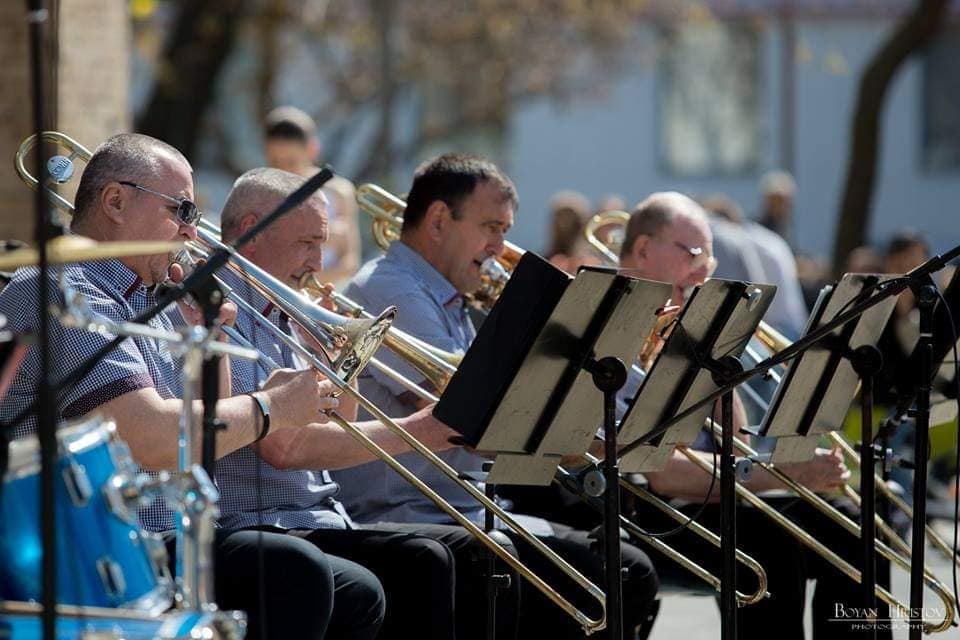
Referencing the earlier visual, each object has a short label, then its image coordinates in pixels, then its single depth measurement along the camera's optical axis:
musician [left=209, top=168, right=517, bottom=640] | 8.02
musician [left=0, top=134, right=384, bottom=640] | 6.91
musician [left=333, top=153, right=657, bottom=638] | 9.26
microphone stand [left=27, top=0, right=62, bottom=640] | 5.16
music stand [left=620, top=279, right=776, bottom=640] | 8.03
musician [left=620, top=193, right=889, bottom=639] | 10.09
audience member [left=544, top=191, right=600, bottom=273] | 16.91
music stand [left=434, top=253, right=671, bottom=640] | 7.32
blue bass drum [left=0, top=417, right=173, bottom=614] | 5.49
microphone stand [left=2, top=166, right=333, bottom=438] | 5.72
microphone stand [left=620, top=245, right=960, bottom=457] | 7.85
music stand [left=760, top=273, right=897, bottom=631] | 8.48
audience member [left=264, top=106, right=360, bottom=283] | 14.87
